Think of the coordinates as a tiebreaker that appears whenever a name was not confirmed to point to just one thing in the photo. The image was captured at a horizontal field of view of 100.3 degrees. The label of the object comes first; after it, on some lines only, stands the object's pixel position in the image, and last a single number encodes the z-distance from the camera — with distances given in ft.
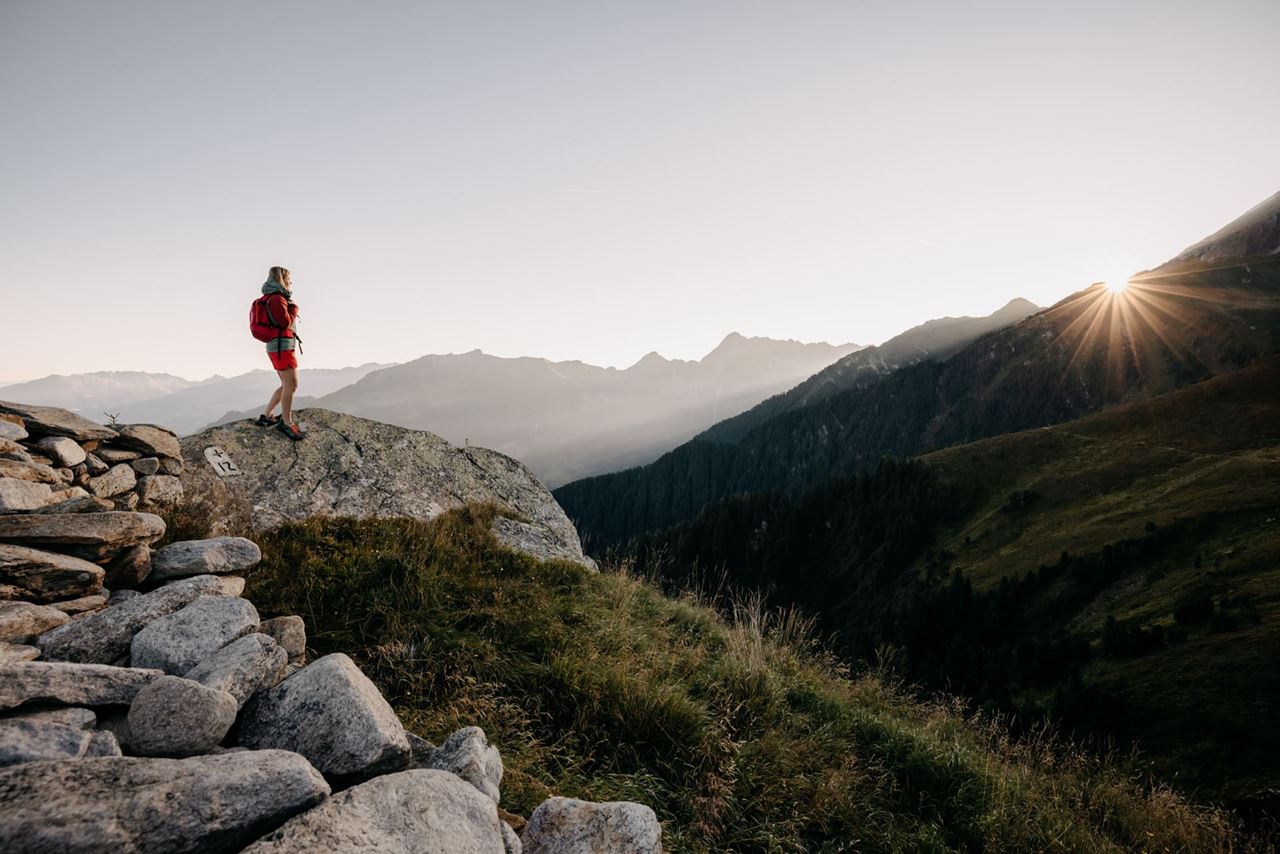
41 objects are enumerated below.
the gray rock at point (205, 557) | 17.72
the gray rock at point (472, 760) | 11.86
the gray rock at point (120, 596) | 15.84
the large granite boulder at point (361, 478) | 33.94
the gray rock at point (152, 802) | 7.11
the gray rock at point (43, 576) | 14.16
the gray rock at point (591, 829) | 11.48
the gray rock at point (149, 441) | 26.71
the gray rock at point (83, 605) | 14.39
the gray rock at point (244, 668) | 11.63
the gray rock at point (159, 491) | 24.66
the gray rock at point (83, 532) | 15.42
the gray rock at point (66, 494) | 19.13
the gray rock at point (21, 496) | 16.78
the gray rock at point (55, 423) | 22.79
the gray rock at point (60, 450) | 21.88
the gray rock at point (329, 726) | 11.08
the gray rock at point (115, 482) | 22.71
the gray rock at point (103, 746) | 9.25
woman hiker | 34.04
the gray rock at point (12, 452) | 20.01
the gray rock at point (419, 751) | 12.77
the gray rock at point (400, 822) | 8.35
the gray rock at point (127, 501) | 22.44
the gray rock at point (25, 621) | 12.72
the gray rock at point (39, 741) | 8.41
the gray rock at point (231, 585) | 17.70
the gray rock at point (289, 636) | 15.78
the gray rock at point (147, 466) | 25.85
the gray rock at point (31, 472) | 19.19
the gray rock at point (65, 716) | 9.49
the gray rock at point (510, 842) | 10.85
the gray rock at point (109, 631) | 12.97
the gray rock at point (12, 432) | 20.73
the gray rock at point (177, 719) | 9.81
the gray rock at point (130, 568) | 16.74
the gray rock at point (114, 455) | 24.65
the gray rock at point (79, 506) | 17.38
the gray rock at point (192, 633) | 13.00
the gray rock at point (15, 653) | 11.60
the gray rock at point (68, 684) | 9.69
